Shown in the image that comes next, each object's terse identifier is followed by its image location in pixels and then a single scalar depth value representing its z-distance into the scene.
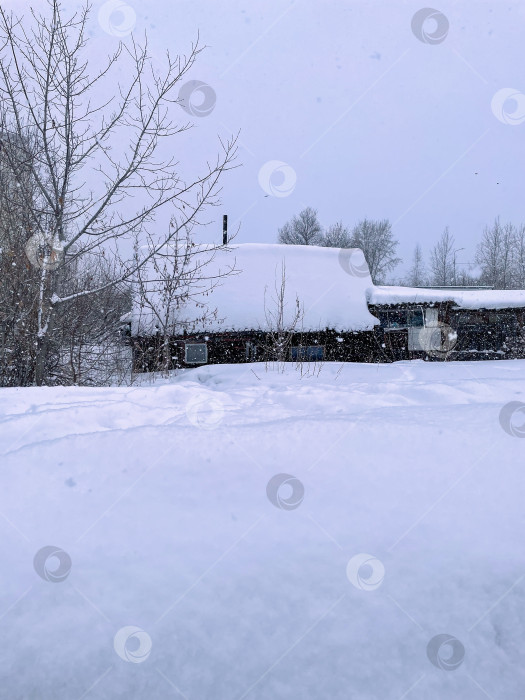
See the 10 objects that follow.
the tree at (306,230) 44.03
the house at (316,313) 12.48
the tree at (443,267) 52.78
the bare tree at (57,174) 5.41
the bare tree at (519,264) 43.38
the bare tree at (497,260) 45.41
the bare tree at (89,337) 6.88
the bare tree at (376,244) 50.53
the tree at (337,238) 45.06
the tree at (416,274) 59.56
